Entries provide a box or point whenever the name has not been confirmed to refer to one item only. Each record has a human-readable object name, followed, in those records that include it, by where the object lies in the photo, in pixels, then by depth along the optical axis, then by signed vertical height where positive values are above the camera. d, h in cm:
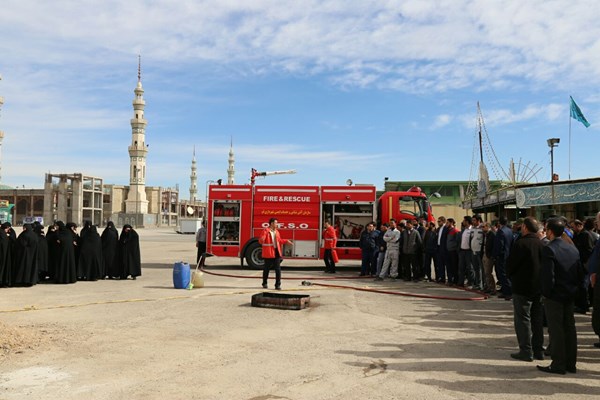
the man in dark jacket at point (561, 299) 584 -84
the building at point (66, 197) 9481 +476
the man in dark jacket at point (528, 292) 639 -83
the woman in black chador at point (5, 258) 1260 -93
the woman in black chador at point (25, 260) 1279 -99
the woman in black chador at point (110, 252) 1475 -88
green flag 2561 +587
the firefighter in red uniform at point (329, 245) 1709 -69
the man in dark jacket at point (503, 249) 1130 -49
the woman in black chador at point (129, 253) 1474 -90
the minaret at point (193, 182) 15275 +1289
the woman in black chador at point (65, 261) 1367 -107
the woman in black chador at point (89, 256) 1420 -96
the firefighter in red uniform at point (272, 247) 1224 -56
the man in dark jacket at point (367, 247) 1590 -68
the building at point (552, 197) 1812 +125
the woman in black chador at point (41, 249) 1357 -75
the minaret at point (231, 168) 15500 +1750
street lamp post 2202 +377
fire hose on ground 1148 -162
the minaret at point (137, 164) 10544 +1255
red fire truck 1766 +42
